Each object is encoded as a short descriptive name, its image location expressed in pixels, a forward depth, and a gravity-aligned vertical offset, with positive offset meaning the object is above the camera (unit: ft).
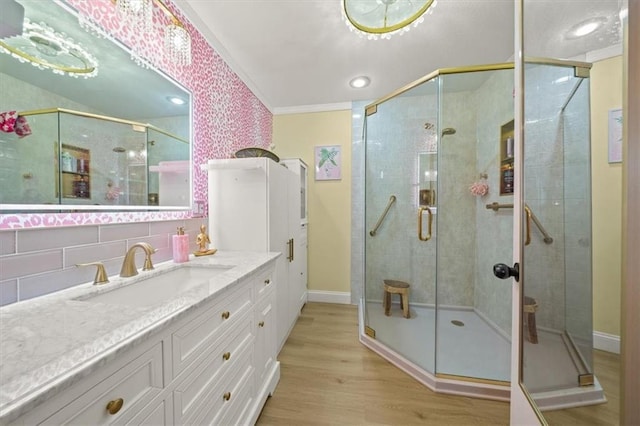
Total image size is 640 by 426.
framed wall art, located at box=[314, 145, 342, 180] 9.62 +2.12
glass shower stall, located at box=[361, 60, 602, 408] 2.59 -0.35
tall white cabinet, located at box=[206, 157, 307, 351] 5.46 +0.08
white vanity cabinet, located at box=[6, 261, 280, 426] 1.58 -1.63
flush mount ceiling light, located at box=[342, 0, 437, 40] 4.07 +3.73
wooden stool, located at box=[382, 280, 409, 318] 7.81 -2.92
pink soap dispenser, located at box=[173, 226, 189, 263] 4.35 -0.73
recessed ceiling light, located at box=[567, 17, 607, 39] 2.09 +1.82
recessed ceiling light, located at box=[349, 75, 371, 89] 7.81 +4.63
